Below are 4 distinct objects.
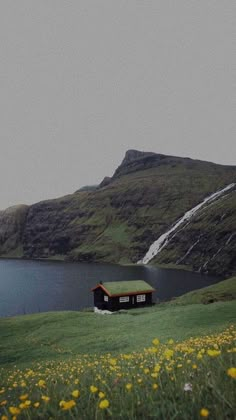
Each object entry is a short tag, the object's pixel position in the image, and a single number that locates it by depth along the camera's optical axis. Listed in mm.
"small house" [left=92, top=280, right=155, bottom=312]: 76812
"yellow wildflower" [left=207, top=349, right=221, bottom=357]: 4913
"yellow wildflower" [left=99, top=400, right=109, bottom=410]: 3877
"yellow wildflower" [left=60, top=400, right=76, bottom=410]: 3966
